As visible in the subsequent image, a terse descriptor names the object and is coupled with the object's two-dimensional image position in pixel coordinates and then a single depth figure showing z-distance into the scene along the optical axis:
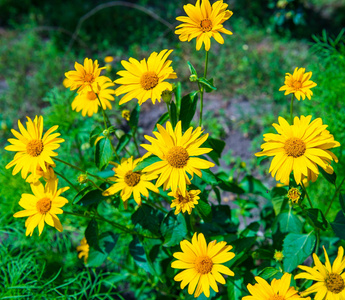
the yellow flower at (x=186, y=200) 0.61
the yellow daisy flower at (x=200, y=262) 0.60
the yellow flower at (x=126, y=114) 0.69
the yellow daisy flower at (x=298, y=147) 0.58
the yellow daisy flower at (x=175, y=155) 0.59
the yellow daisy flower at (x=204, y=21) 0.61
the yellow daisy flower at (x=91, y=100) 0.66
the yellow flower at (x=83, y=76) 0.62
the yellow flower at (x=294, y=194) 0.61
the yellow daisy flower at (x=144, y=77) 0.61
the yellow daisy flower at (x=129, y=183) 0.62
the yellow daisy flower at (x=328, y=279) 0.58
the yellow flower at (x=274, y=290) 0.57
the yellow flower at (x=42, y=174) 0.62
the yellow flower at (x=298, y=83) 0.64
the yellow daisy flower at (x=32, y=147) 0.61
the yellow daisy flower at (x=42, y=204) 0.62
